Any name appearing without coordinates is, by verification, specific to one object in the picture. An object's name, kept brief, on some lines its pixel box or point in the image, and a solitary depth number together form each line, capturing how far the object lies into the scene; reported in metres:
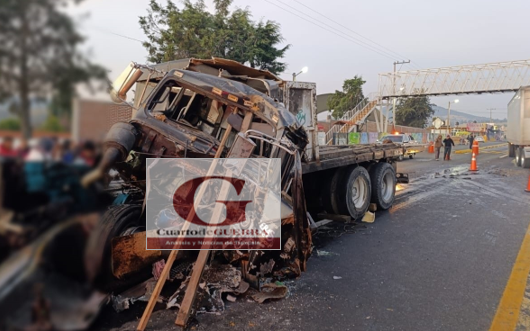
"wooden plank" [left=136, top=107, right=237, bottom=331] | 2.69
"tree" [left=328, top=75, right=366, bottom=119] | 36.72
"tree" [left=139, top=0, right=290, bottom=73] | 17.64
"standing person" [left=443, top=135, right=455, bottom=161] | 19.97
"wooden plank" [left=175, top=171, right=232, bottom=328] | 2.99
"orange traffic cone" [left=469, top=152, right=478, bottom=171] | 15.22
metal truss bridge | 31.61
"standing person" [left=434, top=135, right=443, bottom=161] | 20.80
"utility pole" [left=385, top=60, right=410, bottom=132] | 35.75
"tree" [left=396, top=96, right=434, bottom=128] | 53.38
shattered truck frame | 3.55
